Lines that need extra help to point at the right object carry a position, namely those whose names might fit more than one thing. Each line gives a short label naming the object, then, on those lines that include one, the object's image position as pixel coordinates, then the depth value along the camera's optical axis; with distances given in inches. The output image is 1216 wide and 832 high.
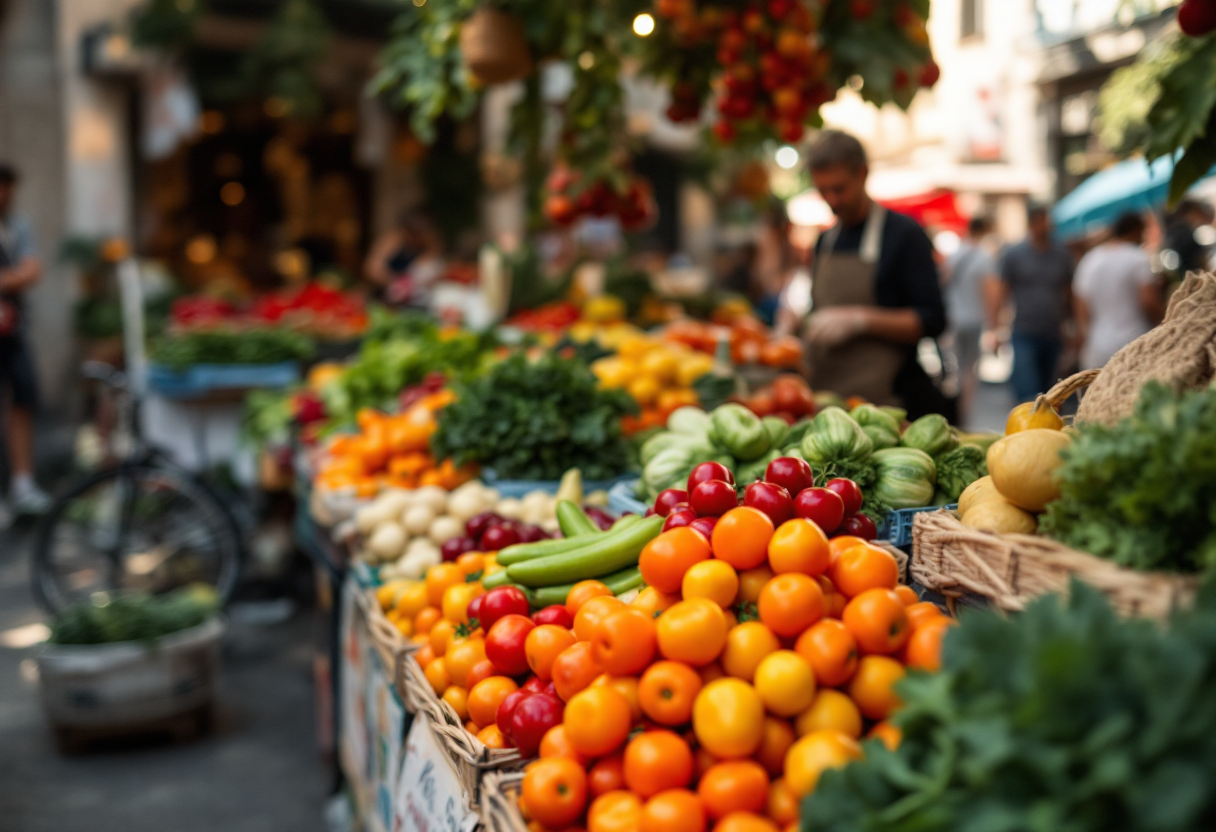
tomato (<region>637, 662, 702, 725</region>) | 64.9
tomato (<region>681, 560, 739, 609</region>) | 69.7
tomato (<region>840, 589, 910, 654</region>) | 63.6
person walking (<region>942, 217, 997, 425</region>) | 430.0
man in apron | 156.5
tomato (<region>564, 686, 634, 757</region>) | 65.2
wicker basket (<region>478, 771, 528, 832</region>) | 65.2
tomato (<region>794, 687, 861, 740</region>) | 61.2
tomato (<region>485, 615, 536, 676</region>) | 81.6
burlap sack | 70.8
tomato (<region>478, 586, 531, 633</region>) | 88.8
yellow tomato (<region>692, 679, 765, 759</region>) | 60.7
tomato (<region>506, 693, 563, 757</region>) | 71.9
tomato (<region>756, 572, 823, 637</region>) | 65.7
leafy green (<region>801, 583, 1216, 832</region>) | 42.8
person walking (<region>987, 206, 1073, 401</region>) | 356.5
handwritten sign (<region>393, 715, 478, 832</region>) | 77.6
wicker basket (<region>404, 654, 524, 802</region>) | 71.8
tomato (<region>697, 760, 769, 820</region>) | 59.0
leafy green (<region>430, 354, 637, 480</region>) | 144.4
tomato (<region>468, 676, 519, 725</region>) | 79.7
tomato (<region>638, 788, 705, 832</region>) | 58.7
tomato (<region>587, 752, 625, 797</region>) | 65.7
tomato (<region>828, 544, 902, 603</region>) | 68.4
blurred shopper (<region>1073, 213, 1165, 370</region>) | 285.6
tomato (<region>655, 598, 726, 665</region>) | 66.0
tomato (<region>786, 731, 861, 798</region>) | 57.1
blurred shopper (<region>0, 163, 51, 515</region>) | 298.4
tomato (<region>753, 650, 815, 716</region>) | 61.5
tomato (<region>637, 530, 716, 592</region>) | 72.8
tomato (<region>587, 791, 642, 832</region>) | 61.4
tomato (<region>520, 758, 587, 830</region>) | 63.5
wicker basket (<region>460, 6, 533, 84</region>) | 157.5
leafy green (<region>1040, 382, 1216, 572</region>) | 55.6
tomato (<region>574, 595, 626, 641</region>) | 72.3
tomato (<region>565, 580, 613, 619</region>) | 83.4
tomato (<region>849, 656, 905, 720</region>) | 62.3
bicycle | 225.3
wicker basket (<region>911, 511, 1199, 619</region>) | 55.4
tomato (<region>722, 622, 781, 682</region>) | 65.5
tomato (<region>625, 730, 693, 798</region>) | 62.1
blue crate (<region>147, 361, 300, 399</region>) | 270.8
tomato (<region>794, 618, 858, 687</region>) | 62.2
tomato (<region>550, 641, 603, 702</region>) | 71.7
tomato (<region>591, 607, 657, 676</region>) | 68.0
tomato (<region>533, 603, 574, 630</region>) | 83.4
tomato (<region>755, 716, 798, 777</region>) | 62.3
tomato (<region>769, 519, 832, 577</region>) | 68.5
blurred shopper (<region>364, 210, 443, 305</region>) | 390.0
